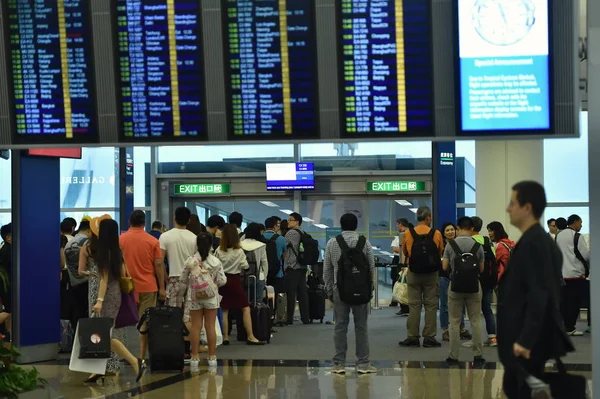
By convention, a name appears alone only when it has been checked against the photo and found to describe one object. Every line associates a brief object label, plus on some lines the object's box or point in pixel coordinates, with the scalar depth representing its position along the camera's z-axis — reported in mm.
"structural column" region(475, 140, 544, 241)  19594
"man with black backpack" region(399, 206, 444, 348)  12156
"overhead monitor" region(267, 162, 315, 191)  24438
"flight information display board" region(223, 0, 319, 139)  7617
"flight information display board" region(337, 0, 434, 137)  7566
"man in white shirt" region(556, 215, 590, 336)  14031
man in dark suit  5125
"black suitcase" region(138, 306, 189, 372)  10266
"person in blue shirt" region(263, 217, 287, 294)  15297
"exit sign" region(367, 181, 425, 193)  24281
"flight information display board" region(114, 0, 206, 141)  7738
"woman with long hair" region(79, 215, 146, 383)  9578
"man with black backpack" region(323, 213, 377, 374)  10047
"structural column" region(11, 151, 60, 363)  11344
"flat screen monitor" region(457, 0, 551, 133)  7254
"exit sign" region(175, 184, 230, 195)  25141
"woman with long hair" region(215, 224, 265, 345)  12539
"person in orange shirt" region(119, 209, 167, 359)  10680
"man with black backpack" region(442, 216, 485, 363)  10758
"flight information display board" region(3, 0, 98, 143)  7883
